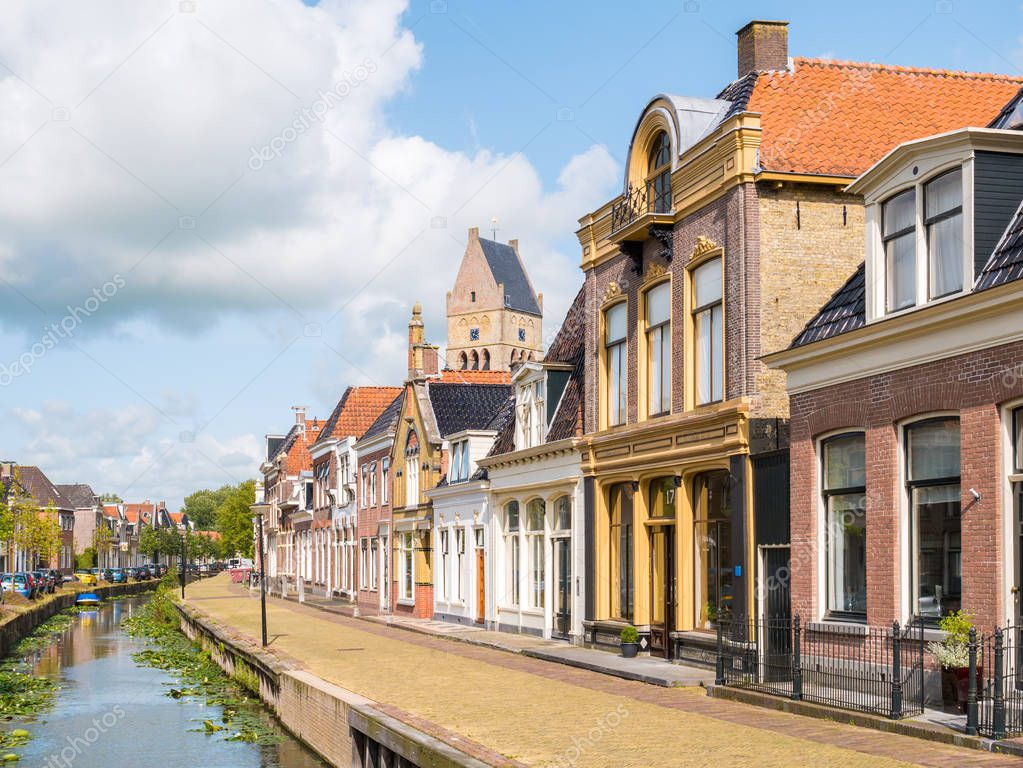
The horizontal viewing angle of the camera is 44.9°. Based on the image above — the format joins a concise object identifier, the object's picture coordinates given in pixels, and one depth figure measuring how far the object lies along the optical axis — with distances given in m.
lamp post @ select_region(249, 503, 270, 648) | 31.36
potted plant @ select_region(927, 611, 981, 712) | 13.81
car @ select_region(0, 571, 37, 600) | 57.47
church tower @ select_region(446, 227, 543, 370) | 147.62
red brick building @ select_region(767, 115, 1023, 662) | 14.09
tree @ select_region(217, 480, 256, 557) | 108.62
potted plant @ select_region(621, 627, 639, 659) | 23.75
